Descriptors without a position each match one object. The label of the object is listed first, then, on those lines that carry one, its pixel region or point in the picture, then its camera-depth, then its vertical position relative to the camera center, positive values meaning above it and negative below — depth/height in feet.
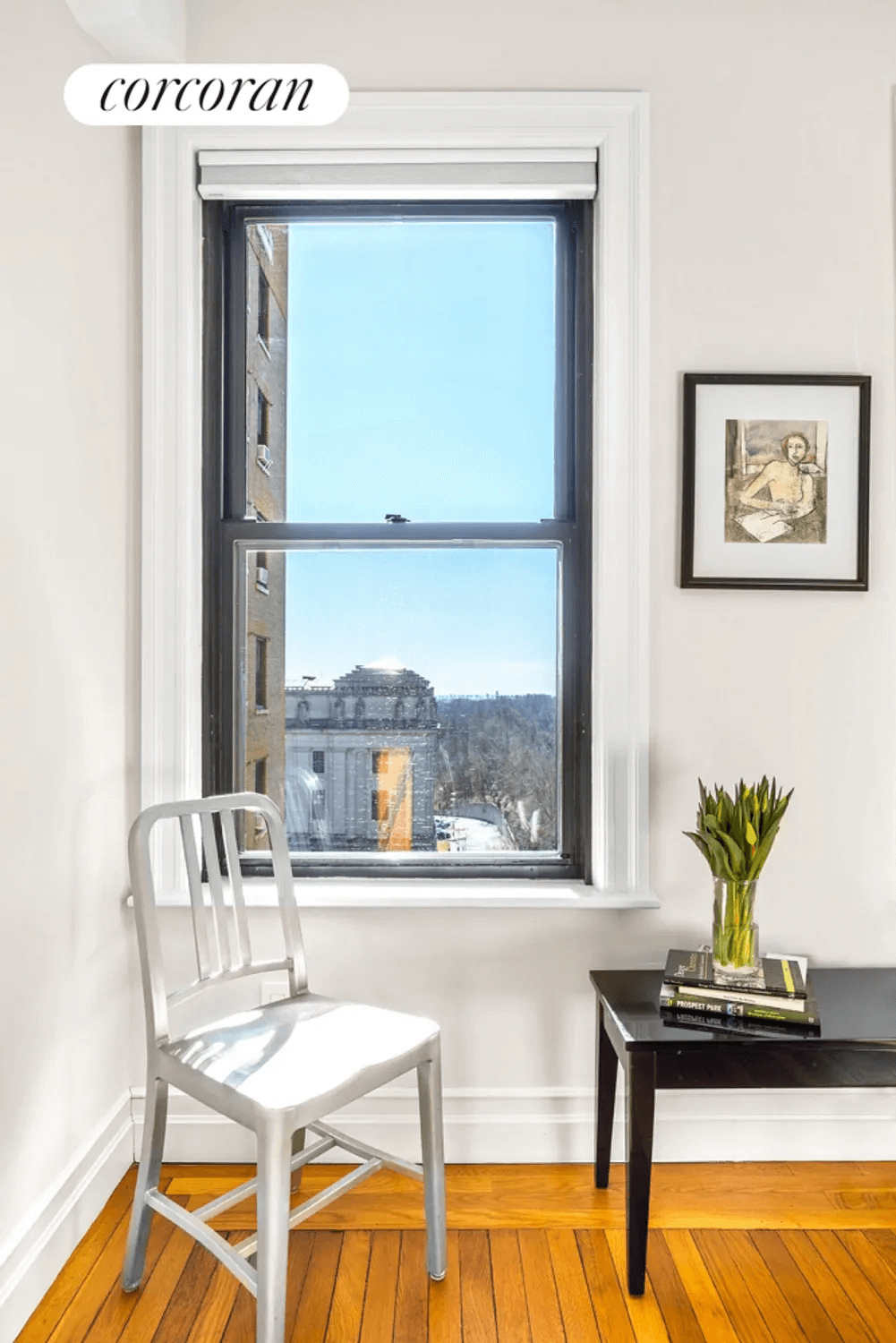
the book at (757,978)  5.70 -1.97
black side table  5.32 -2.33
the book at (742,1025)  5.41 -2.16
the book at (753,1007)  5.54 -2.09
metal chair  4.47 -2.16
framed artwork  6.83 +1.38
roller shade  6.85 +3.84
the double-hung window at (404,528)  7.24 +1.16
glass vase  5.82 -1.70
